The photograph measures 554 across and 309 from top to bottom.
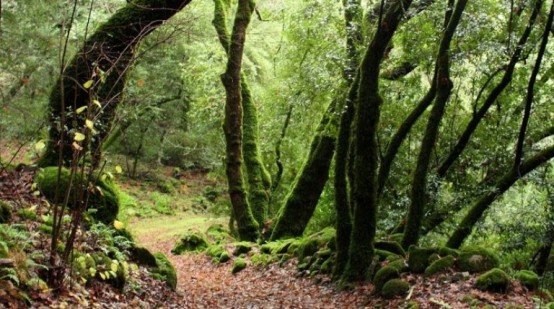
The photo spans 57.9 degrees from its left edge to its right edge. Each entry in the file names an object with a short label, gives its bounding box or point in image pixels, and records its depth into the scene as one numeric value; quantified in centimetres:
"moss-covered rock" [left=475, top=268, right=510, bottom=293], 629
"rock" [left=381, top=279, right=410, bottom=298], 694
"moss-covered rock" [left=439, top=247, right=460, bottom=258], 734
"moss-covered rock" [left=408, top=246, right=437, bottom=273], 734
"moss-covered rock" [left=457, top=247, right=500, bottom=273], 688
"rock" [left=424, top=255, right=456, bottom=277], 706
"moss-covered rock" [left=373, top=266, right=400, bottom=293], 732
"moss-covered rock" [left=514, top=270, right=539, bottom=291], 650
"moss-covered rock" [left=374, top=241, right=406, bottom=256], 829
